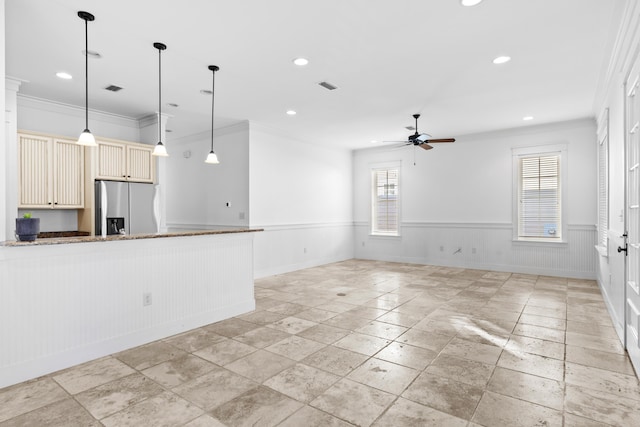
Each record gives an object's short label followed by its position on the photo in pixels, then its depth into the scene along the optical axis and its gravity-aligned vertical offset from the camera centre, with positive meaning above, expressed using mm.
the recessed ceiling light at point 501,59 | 3746 +1631
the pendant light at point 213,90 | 4009 +1631
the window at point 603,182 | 4625 +427
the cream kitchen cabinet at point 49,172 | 4531 +529
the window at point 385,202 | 8695 +246
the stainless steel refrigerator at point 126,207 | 5102 +69
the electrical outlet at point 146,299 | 3377 -834
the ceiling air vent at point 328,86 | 4535 +1642
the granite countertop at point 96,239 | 2599 -227
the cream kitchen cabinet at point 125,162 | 5176 +769
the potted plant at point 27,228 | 2674 -122
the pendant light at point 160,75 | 3467 +1592
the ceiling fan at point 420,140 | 5640 +1160
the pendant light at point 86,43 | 2936 +1588
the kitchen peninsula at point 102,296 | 2613 -750
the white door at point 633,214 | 2660 -21
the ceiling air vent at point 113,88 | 4574 +1619
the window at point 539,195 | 6715 +317
